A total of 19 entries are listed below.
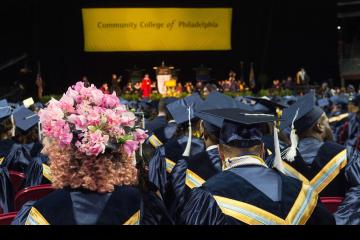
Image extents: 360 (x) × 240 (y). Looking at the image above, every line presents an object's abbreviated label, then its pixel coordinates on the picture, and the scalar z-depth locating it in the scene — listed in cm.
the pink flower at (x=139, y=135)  285
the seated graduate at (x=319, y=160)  377
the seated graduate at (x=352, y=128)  847
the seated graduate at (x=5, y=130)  570
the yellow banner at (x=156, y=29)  2523
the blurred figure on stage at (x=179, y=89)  2192
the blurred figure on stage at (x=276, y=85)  2334
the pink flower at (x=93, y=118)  267
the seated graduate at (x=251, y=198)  242
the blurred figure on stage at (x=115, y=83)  2251
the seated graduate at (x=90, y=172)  246
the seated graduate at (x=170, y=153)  497
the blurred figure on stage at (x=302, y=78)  2430
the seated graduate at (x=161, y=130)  653
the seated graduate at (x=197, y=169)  376
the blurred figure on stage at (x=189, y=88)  2246
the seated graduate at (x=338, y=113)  955
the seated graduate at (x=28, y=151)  462
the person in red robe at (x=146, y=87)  2177
